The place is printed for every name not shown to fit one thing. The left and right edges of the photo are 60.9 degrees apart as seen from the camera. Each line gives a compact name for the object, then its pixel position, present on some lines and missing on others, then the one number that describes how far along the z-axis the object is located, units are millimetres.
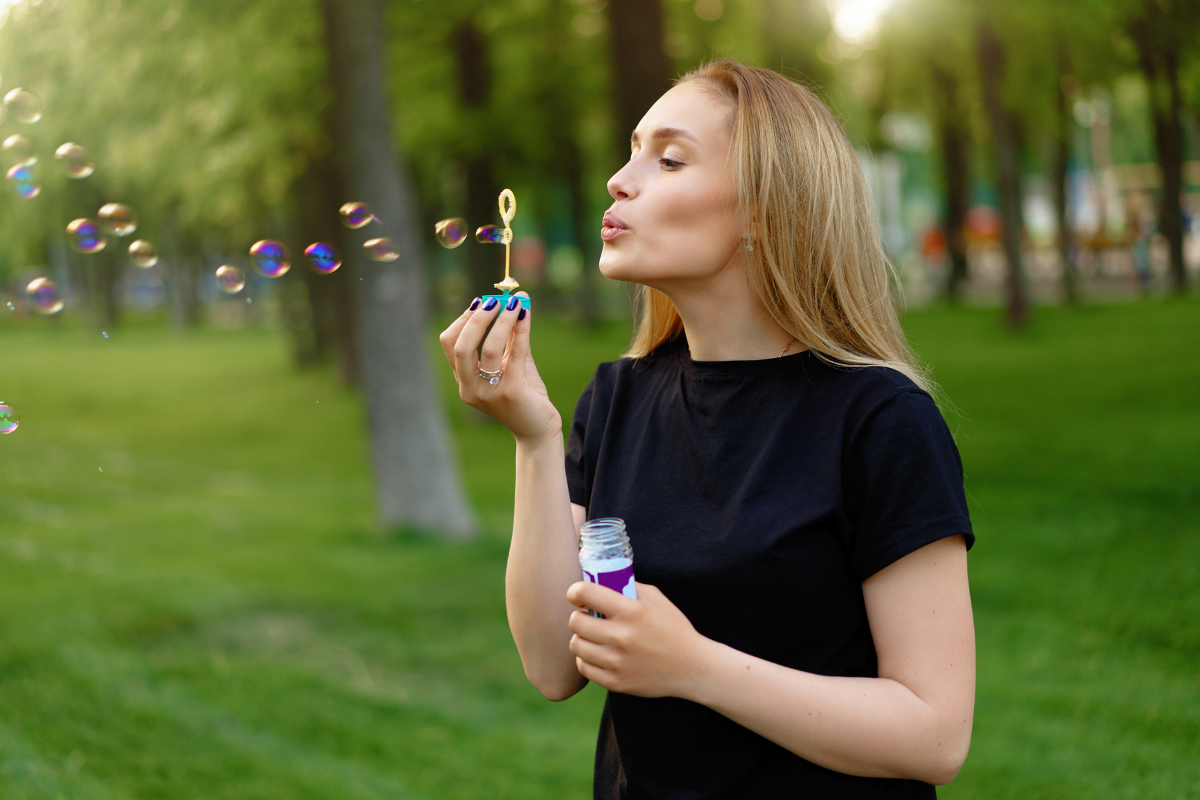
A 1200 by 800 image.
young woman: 1570
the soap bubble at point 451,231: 2845
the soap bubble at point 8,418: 3322
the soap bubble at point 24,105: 4012
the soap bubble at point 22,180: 4012
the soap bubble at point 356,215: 3338
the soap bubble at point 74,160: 4105
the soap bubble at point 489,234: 2436
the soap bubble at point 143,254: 4086
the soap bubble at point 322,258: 3346
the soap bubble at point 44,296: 4091
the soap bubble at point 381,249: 3222
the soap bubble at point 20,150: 3988
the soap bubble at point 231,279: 3850
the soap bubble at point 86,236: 4051
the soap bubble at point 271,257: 3809
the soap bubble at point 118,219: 3951
